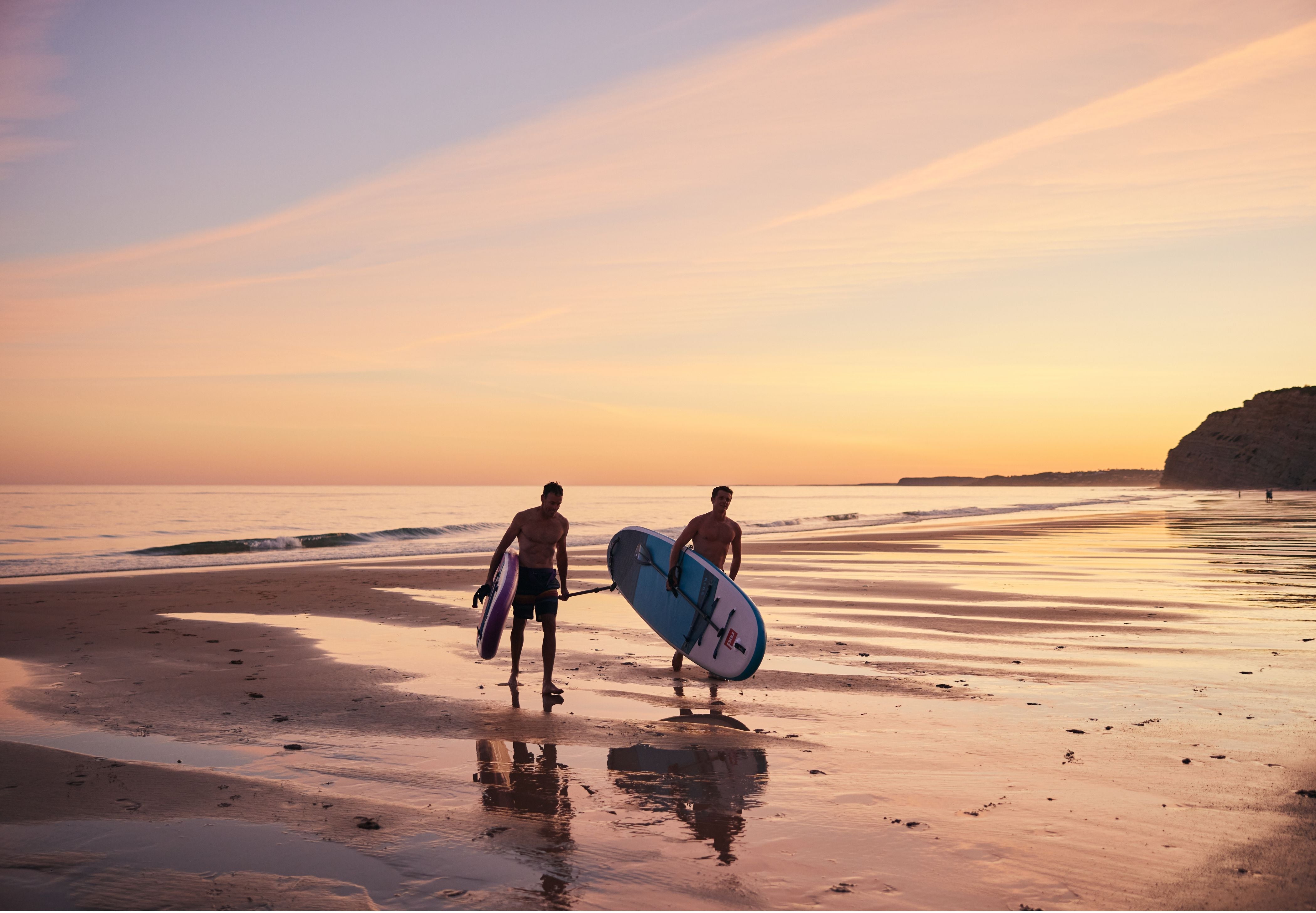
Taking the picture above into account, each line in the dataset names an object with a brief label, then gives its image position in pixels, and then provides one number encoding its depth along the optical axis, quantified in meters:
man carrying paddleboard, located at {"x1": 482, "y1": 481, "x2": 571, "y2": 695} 7.99
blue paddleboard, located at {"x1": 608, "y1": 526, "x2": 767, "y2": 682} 7.69
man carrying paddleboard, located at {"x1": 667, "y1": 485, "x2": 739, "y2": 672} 9.08
